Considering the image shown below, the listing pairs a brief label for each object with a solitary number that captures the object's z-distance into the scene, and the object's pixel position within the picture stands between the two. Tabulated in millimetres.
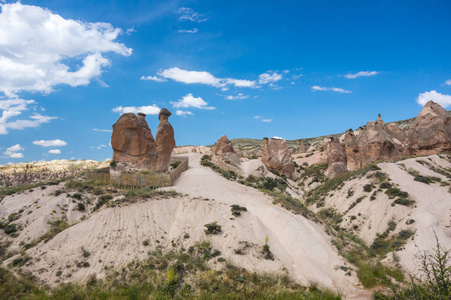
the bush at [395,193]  20980
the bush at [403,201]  20103
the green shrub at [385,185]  22805
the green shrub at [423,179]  22688
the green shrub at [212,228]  14873
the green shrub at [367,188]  23659
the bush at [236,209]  16656
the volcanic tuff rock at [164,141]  29031
